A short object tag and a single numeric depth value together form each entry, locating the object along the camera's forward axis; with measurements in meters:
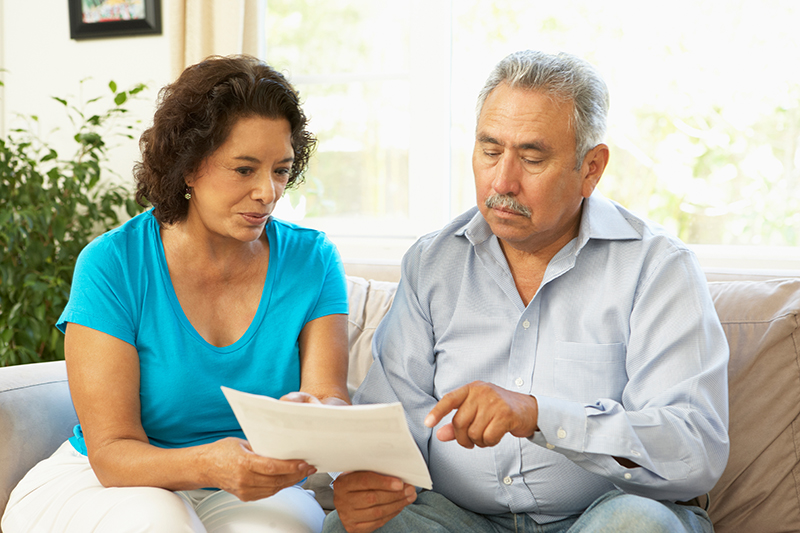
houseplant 2.35
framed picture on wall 2.67
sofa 1.41
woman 1.20
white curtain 2.42
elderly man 1.13
